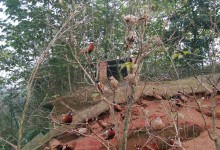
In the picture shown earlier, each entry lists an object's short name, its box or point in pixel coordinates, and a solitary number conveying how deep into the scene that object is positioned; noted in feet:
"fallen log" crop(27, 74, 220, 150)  18.15
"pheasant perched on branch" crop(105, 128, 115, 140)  12.38
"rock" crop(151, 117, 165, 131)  11.87
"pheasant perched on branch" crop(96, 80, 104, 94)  12.04
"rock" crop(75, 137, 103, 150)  16.33
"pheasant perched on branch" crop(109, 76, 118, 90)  12.27
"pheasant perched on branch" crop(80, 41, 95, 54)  11.74
